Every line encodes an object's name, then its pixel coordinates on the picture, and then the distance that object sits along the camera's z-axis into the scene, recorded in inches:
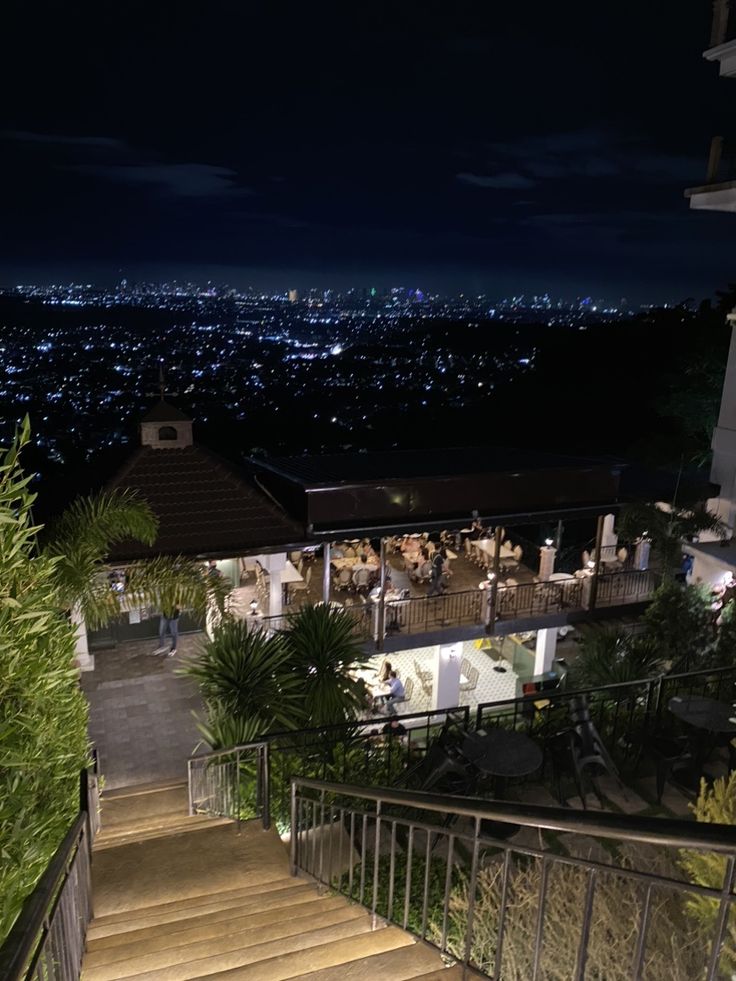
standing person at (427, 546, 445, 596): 612.4
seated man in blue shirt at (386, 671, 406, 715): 580.3
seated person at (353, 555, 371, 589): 618.2
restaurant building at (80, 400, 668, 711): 542.6
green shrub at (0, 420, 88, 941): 155.5
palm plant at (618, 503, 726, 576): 606.9
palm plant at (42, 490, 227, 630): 355.6
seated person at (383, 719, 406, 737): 369.7
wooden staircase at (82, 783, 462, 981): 177.8
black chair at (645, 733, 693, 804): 334.6
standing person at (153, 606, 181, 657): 568.7
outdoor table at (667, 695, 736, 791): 331.9
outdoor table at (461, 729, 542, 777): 311.5
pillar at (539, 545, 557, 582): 648.4
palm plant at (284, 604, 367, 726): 401.7
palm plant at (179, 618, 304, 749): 368.8
